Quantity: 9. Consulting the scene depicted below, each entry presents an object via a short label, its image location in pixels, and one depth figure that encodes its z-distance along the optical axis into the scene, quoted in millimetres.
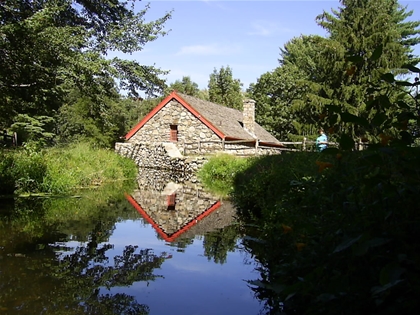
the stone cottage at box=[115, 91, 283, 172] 23547
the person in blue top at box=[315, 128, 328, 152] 13623
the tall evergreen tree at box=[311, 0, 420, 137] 22344
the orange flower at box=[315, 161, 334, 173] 2624
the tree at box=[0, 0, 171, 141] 11438
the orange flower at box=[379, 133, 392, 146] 2305
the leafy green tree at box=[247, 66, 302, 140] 34562
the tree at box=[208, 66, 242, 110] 39312
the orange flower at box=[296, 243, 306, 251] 2802
